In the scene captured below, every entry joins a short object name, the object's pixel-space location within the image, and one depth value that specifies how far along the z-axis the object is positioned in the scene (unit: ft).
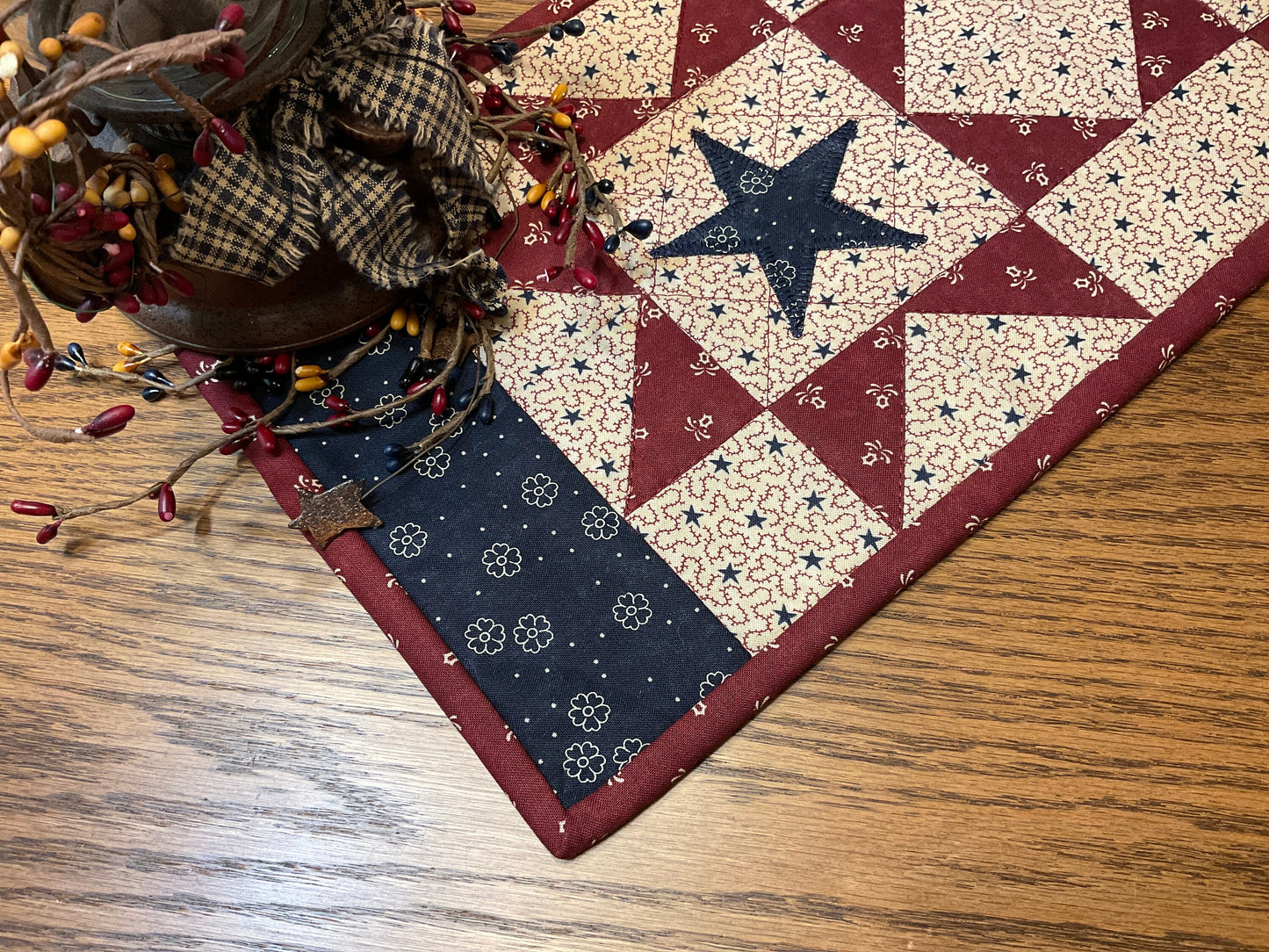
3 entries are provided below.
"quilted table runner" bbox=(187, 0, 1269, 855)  0.80
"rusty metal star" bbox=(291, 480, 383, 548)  0.85
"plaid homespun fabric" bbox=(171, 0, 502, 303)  0.76
